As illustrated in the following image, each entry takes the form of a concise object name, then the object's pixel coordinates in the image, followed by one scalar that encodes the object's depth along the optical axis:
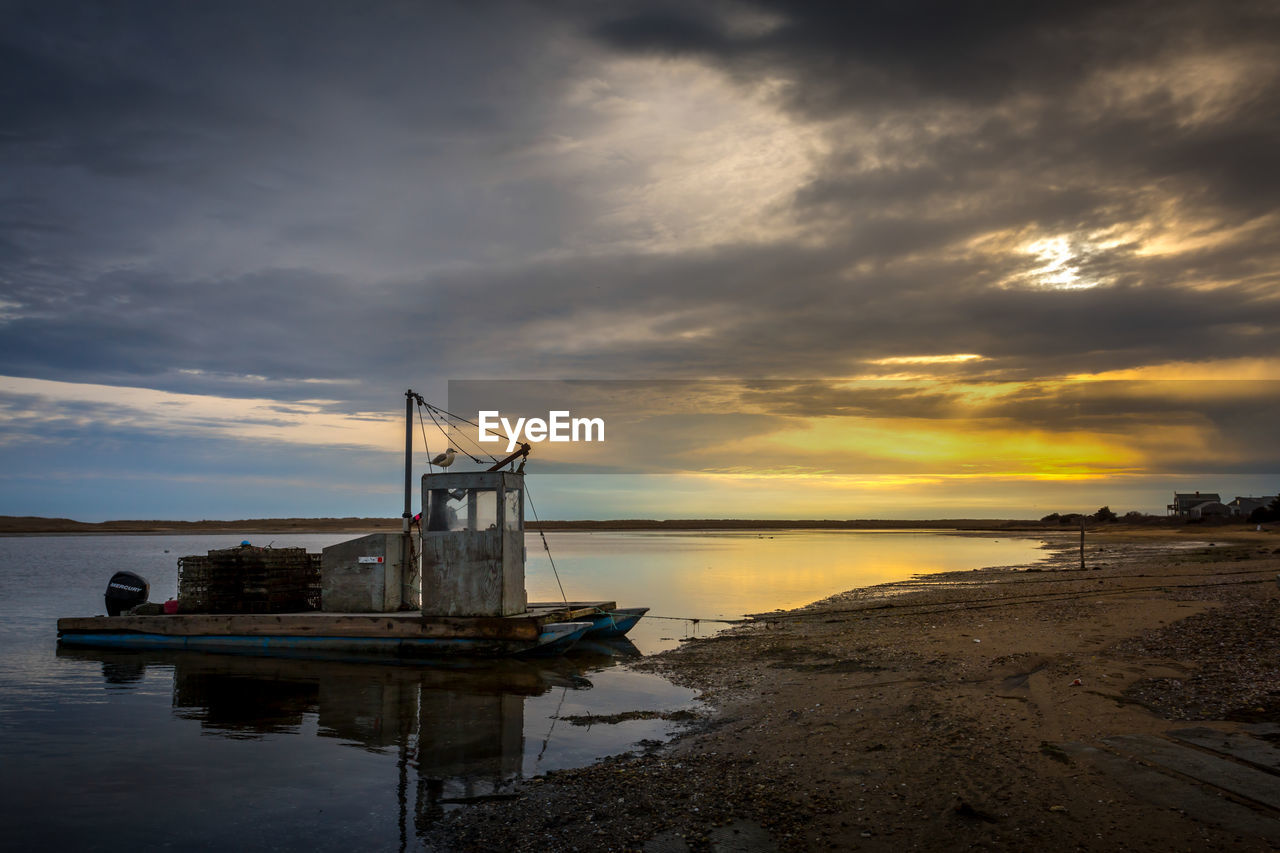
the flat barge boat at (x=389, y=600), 18.20
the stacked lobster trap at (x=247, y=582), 21.05
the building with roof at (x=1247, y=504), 97.94
